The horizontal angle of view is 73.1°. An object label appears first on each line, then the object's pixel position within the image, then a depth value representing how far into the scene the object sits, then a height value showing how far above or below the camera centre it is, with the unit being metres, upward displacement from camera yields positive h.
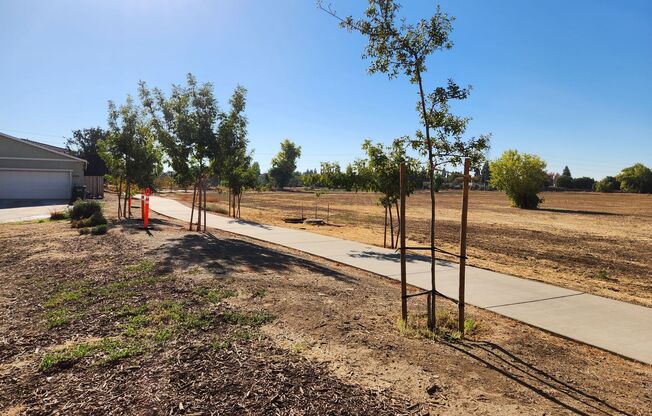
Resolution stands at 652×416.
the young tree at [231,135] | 15.75 +1.82
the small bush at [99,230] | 13.30 -1.44
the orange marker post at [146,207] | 14.40 -0.77
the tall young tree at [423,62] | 5.71 +1.68
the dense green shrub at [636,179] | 88.19 +2.93
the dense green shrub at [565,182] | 111.62 +2.54
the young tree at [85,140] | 71.94 +7.10
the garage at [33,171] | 32.69 +0.80
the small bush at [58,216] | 18.44 -1.44
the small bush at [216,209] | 27.24 -1.57
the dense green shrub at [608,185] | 97.31 +1.79
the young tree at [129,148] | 18.03 +1.47
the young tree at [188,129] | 15.44 +1.99
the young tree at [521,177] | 43.66 +1.43
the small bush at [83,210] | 16.34 -1.03
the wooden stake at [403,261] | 5.56 -0.94
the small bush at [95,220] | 15.23 -1.33
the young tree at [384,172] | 12.53 +0.50
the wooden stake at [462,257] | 5.37 -0.84
